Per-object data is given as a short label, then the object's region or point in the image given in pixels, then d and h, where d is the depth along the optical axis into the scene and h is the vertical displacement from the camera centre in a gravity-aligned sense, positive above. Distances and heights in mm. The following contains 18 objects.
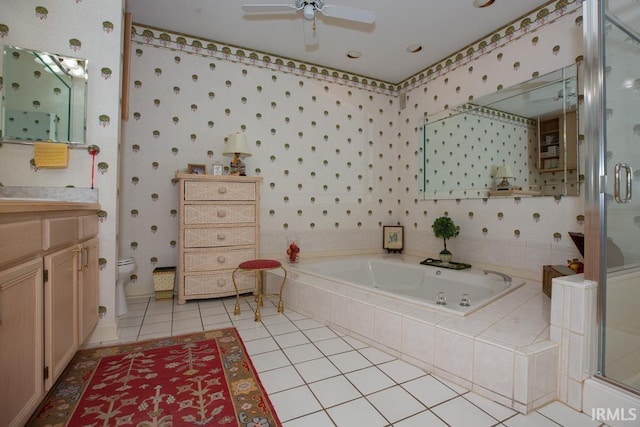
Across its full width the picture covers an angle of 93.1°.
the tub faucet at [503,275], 2533 -543
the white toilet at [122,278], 2633 -600
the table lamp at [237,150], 3096 +633
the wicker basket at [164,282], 3006 -708
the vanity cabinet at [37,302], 1003 -377
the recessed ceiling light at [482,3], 2588 +1816
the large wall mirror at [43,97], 1959 +763
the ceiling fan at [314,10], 2299 +1552
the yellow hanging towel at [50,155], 1962 +363
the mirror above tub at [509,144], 2494 +684
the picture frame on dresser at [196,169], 3078 +434
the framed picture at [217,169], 3098 +435
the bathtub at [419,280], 2121 -630
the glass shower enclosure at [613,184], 1445 +143
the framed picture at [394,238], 4059 -343
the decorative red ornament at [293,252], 3365 -446
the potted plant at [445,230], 3215 -182
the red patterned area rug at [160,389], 1363 -928
